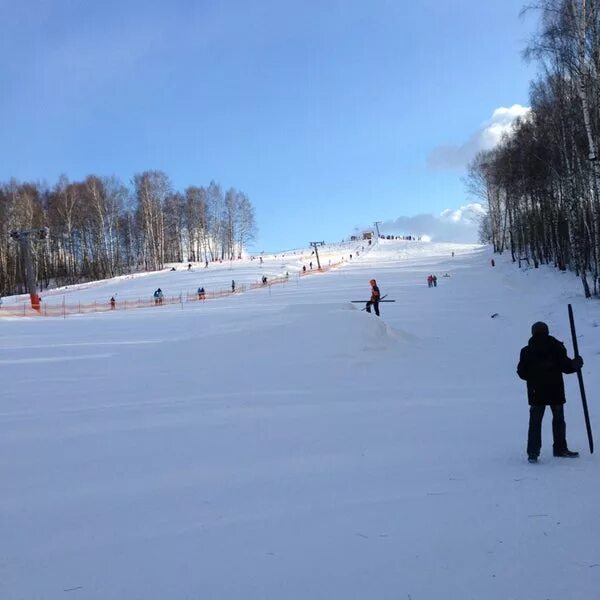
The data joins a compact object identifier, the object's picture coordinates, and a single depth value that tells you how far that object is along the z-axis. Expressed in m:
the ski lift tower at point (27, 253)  35.41
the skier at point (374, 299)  18.16
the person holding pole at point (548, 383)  5.29
